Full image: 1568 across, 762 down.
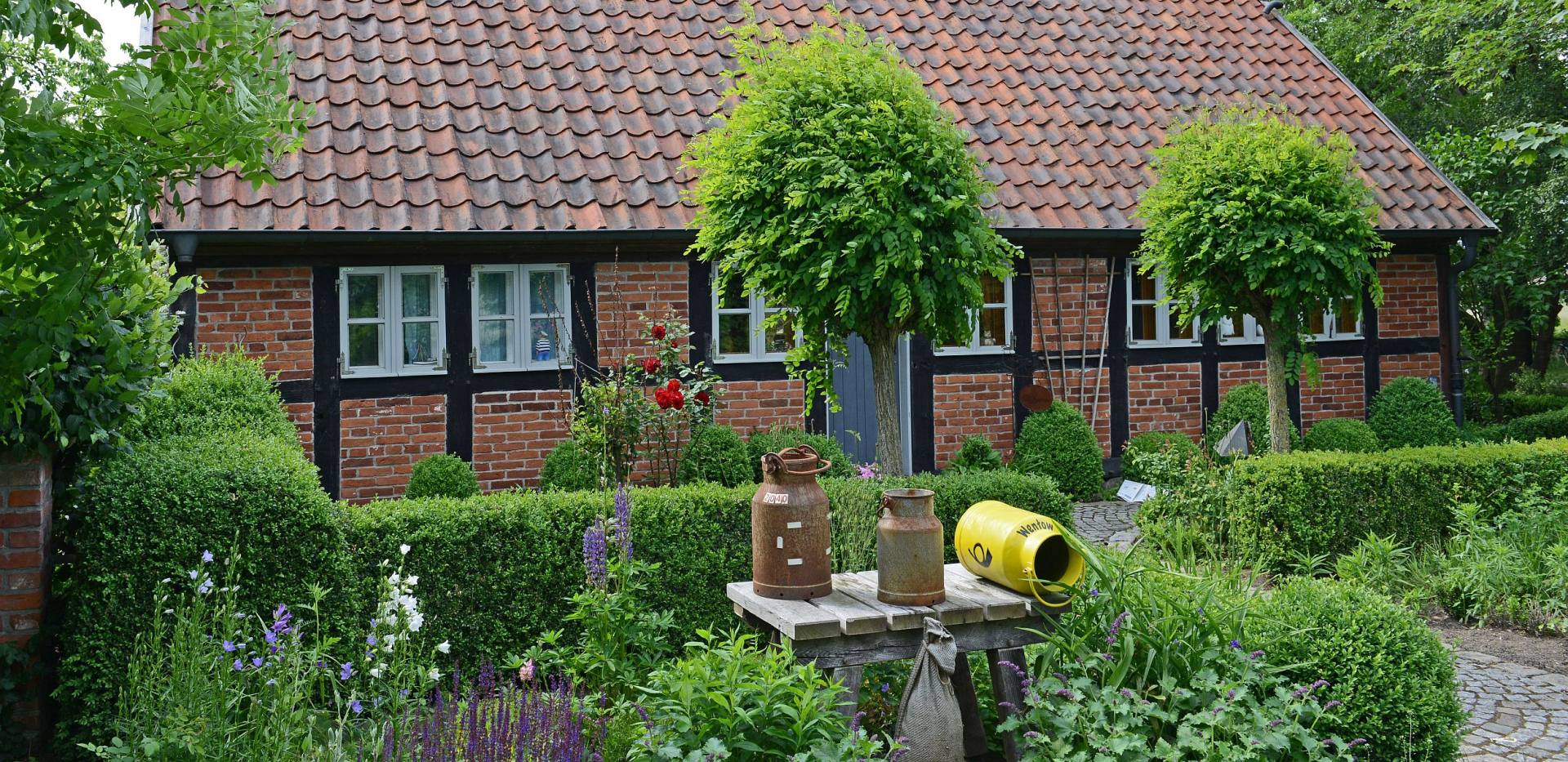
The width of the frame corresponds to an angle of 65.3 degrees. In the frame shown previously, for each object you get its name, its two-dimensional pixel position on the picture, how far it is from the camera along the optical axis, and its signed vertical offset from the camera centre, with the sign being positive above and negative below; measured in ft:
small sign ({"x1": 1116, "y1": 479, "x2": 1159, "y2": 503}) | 35.66 -3.14
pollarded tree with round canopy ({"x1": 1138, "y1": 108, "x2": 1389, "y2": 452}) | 27.77 +3.72
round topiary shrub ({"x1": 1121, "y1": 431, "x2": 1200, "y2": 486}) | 25.93 -1.78
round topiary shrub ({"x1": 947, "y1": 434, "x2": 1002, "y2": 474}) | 35.47 -1.98
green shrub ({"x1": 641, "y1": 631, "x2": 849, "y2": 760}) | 11.93 -3.16
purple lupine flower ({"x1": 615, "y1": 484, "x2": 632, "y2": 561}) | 15.83 -1.67
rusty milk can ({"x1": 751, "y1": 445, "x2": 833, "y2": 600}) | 14.12 -1.65
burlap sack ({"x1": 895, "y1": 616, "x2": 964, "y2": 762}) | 13.15 -3.47
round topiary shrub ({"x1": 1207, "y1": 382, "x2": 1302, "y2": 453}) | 38.22 -0.85
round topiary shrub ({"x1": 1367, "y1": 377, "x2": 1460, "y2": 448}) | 40.01 -1.16
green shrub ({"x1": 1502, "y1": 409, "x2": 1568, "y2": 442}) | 47.06 -1.83
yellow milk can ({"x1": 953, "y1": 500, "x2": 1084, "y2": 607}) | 14.33 -1.98
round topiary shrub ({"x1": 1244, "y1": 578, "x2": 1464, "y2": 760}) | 14.61 -3.47
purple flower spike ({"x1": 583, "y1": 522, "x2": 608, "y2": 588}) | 15.64 -2.04
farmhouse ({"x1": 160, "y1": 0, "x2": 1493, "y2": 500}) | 29.43 +4.07
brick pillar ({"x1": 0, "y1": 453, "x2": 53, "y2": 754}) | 13.89 -1.70
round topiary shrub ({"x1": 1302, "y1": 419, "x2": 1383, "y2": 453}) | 38.63 -1.74
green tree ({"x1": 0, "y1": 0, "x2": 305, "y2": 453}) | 10.37 +2.27
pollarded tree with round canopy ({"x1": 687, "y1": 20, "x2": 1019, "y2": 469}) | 21.90 +3.63
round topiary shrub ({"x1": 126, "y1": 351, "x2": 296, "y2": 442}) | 18.38 -0.05
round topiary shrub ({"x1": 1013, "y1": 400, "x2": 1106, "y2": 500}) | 35.53 -2.00
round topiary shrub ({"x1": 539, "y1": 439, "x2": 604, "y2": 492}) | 28.12 -1.75
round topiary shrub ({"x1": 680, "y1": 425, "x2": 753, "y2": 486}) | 27.94 -1.56
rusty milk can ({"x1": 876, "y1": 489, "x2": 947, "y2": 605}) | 13.83 -1.92
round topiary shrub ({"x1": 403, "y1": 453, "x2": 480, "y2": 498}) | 28.76 -1.95
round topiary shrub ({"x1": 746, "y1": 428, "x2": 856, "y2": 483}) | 30.07 -1.33
